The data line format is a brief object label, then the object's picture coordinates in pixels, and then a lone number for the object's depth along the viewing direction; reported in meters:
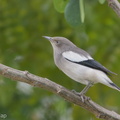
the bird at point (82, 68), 8.09
